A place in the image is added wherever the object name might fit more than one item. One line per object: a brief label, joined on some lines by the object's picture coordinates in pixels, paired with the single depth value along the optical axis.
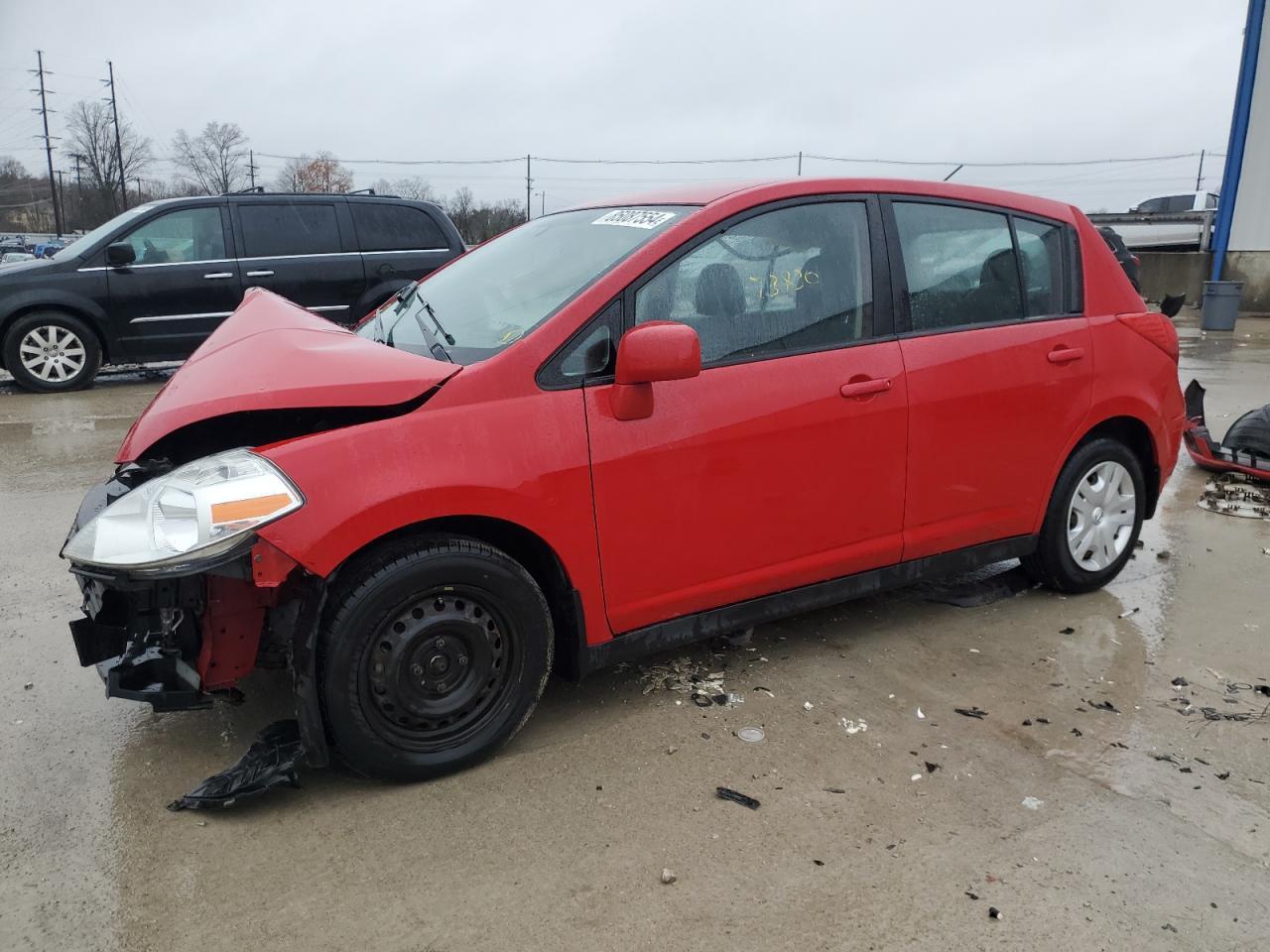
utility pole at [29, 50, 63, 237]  58.42
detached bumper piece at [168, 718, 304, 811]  2.63
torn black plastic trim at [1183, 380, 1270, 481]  5.99
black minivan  9.30
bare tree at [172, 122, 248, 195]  68.12
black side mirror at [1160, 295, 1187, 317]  5.15
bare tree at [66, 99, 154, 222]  59.84
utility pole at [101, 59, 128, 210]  53.06
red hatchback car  2.58
